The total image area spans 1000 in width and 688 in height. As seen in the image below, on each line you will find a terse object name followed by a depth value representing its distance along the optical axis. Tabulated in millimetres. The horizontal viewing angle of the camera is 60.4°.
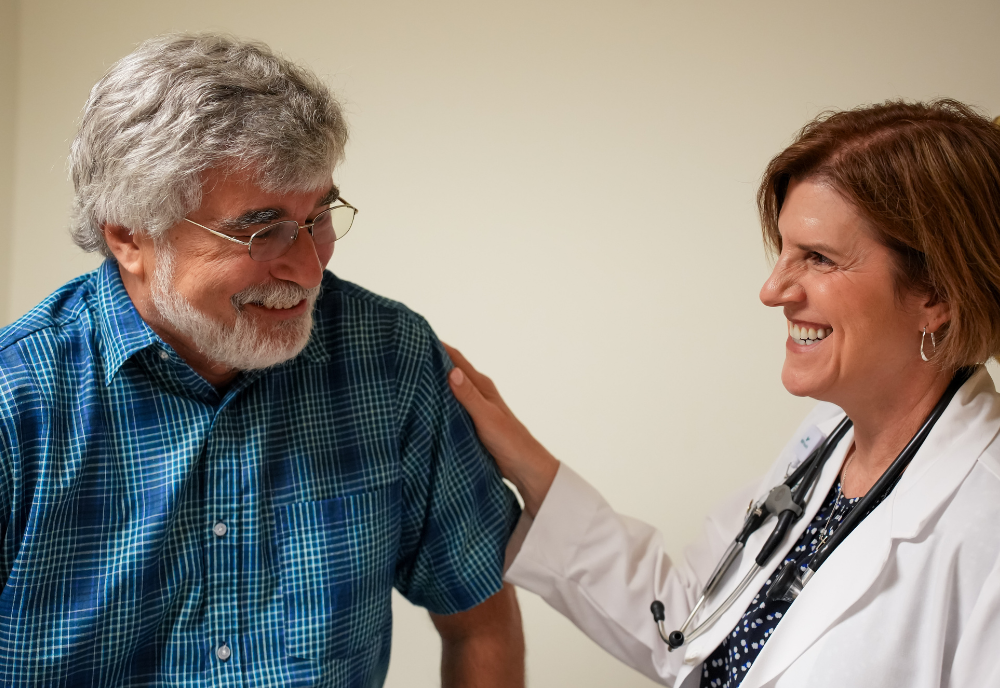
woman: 1229
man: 1266
